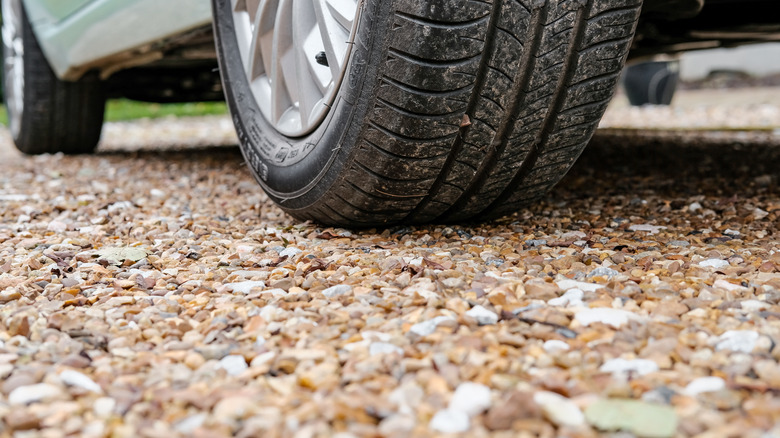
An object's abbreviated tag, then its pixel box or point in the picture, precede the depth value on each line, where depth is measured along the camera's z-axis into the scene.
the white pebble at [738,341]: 0.92
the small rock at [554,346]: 0.93
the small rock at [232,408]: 0.80
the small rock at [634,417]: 0.75
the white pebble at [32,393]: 0.85
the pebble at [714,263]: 1.29
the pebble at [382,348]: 0.94
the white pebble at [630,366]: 0.87
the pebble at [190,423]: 0.78
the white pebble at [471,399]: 0.79
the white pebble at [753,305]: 1.05
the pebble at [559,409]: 0.76
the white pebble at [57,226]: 1.83
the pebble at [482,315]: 1.03
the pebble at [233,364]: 0.92
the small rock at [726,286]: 1.14
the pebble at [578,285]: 1.16
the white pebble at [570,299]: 1.09
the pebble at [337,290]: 1.18
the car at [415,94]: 1.25
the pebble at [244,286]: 1.24
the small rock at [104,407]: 0.83
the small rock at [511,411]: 0.76
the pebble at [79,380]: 0.88
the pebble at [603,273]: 1.24
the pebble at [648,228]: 1.62
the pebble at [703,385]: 0.82
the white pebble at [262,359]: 0.93
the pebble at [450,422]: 0.76
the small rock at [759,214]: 1.73
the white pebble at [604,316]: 1.01
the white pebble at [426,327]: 0.99
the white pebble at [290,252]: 1.45
